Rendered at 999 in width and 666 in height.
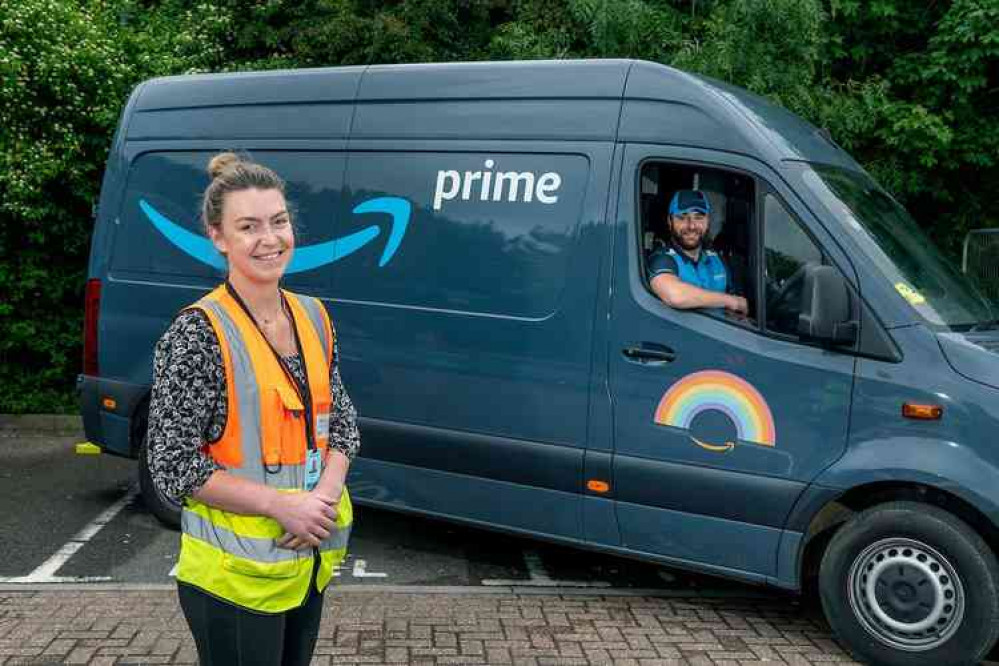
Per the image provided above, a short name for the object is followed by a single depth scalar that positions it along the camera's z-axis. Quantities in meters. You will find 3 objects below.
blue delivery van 4.23
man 4.65
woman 2.21
